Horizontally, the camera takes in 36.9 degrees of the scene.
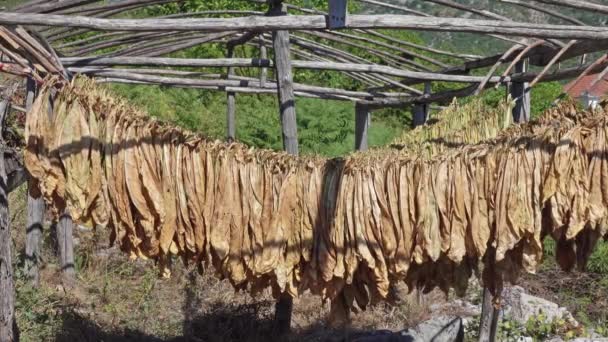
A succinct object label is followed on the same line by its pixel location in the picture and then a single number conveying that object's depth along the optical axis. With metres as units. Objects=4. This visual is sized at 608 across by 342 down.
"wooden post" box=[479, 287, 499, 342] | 6.30
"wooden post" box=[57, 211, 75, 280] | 8.34
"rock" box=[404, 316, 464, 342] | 6.94
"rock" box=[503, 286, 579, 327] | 8.30
